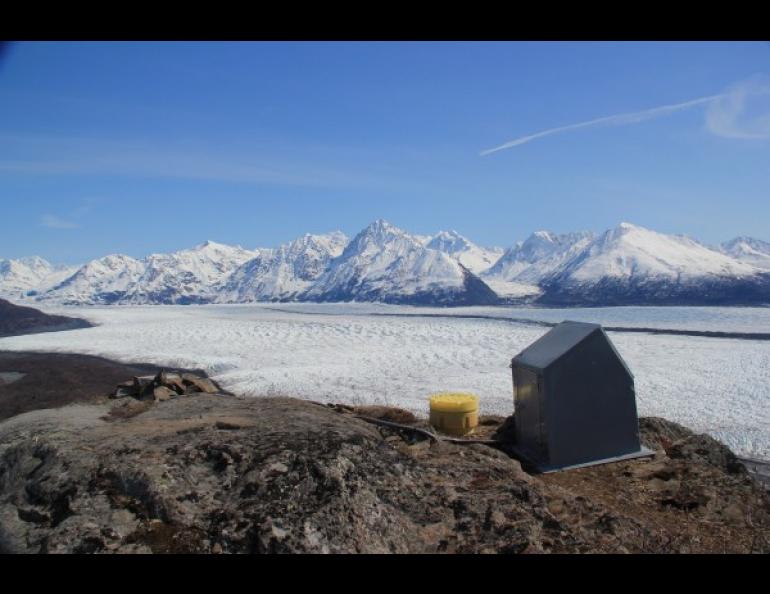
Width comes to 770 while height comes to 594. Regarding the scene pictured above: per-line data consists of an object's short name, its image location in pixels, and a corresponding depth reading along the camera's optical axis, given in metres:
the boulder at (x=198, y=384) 14.58
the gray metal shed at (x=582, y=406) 9.53
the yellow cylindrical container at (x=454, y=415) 11.84
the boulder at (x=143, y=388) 13.56
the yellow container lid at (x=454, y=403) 11.88
